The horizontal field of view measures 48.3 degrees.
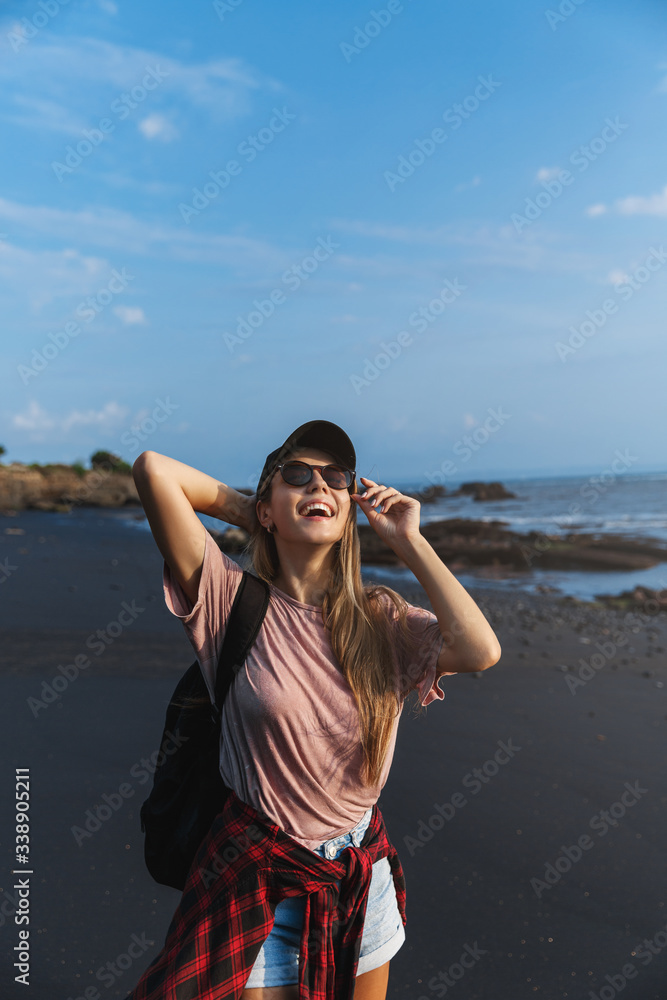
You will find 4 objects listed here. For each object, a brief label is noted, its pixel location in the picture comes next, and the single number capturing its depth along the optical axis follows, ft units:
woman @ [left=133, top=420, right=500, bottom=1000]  7.13
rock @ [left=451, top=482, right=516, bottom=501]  138.21
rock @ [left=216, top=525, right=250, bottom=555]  51.19
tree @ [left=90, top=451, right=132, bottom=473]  114.11
